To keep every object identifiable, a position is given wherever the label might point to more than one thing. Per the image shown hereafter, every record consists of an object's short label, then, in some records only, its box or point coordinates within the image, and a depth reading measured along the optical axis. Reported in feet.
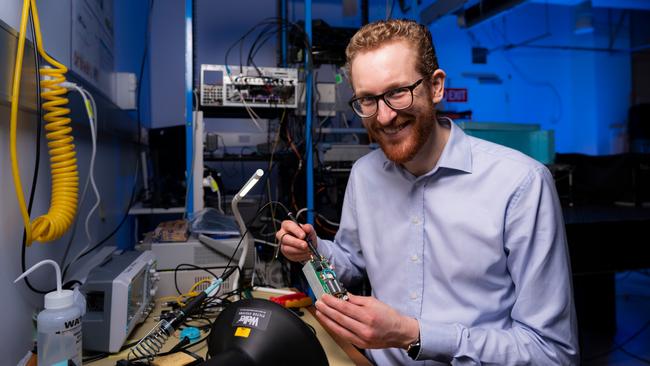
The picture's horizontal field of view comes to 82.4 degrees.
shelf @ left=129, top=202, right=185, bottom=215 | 6.84
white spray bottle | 2.23
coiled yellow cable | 2.69
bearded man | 2.49
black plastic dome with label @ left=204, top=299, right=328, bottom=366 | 1.95
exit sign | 9.64
